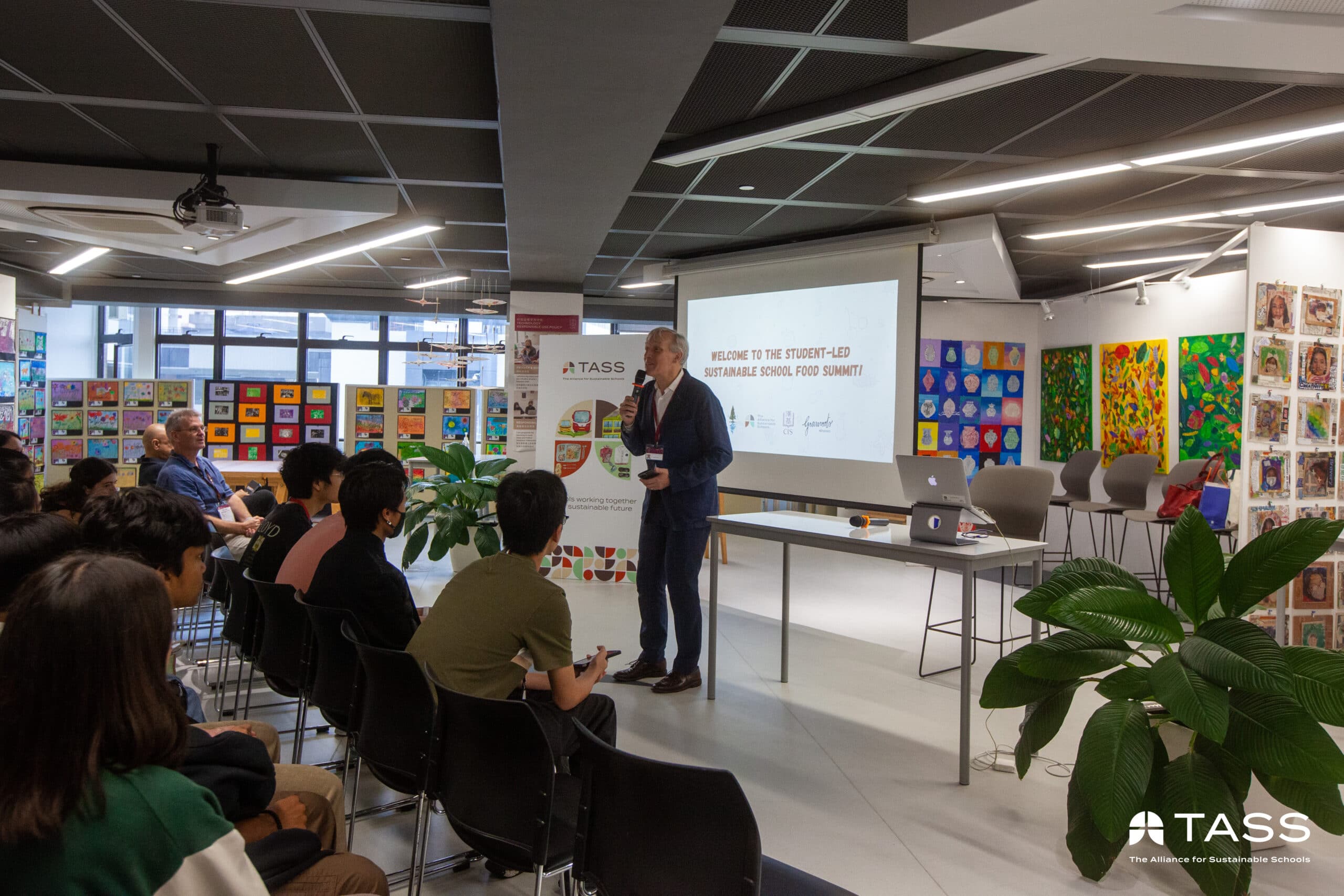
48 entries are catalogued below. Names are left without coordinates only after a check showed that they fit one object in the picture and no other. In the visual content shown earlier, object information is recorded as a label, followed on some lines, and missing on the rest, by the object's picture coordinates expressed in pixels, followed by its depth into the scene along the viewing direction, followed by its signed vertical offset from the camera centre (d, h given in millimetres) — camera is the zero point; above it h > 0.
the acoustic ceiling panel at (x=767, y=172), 4727 +1526
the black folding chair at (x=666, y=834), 1269 -663
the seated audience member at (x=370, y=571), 2473 -461
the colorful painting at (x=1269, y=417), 4656 +119
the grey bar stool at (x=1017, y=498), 4680 -378
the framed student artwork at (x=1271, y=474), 4684 -200
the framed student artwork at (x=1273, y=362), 4613 +425
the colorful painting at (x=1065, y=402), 8297 +320
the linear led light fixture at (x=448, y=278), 9125 +1578
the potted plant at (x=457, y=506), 5652 -611
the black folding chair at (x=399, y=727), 1912 -738
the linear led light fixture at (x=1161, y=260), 6996 +1512
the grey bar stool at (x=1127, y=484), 6852 -416
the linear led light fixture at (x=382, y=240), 6547 +1478
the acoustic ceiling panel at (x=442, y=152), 4551 +1545
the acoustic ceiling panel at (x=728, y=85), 3461 +1530
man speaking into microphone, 3949 -346
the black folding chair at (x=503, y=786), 1611 -739
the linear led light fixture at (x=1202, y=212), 5137 +1509
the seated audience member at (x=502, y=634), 1919 -496
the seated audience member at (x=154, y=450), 4871 -240
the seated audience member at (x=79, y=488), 3449 -334
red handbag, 5820 -398
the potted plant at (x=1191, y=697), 1999 -667
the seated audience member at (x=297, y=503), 3301 -379
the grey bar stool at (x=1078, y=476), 7551 -385
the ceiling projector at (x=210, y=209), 4691 +1155
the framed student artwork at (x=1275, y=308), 4633 +730
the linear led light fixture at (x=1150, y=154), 3945 +1488
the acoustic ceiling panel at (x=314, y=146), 4484 +1551
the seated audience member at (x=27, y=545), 1779 -296
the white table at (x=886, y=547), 2986 -463
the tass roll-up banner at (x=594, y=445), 6379 -182
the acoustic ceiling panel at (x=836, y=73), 3508 +1547
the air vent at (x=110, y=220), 5746 +1353
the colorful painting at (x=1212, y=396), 6707 +338
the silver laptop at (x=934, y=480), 3258 -203
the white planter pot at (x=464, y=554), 6263 -1051
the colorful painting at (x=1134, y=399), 7434 +325
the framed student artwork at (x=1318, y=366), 4715 +413
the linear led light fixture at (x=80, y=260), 7969 +1513
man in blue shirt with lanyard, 4582 -381
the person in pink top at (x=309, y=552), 2914 -484
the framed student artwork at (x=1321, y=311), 4738 +729
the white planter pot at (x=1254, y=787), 2436 -1143
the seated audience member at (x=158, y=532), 1936 -285
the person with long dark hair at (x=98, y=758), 879 -383
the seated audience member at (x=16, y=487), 3070 -297
